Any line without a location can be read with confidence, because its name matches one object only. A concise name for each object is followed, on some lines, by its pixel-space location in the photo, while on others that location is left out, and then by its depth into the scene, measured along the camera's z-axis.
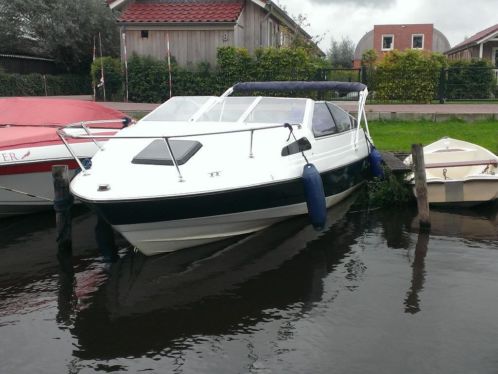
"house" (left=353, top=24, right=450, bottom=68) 53.25
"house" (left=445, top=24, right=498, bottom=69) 38.50
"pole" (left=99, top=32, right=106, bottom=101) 22.15
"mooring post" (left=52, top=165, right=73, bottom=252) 7.22
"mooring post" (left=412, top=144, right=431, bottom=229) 8.17
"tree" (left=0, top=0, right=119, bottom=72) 32.88
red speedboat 8.45
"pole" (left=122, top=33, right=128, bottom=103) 22.35
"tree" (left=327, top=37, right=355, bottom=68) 73.03
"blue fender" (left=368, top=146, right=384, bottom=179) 9.87
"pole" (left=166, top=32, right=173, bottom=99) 20.68
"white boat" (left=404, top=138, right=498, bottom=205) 9.00
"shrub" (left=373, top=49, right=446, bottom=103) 21.08
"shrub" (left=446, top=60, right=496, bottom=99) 21.97
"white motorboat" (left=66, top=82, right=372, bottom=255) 6.37
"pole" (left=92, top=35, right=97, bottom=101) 22.28
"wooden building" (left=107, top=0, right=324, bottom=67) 22.73
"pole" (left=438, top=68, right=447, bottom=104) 21.34
